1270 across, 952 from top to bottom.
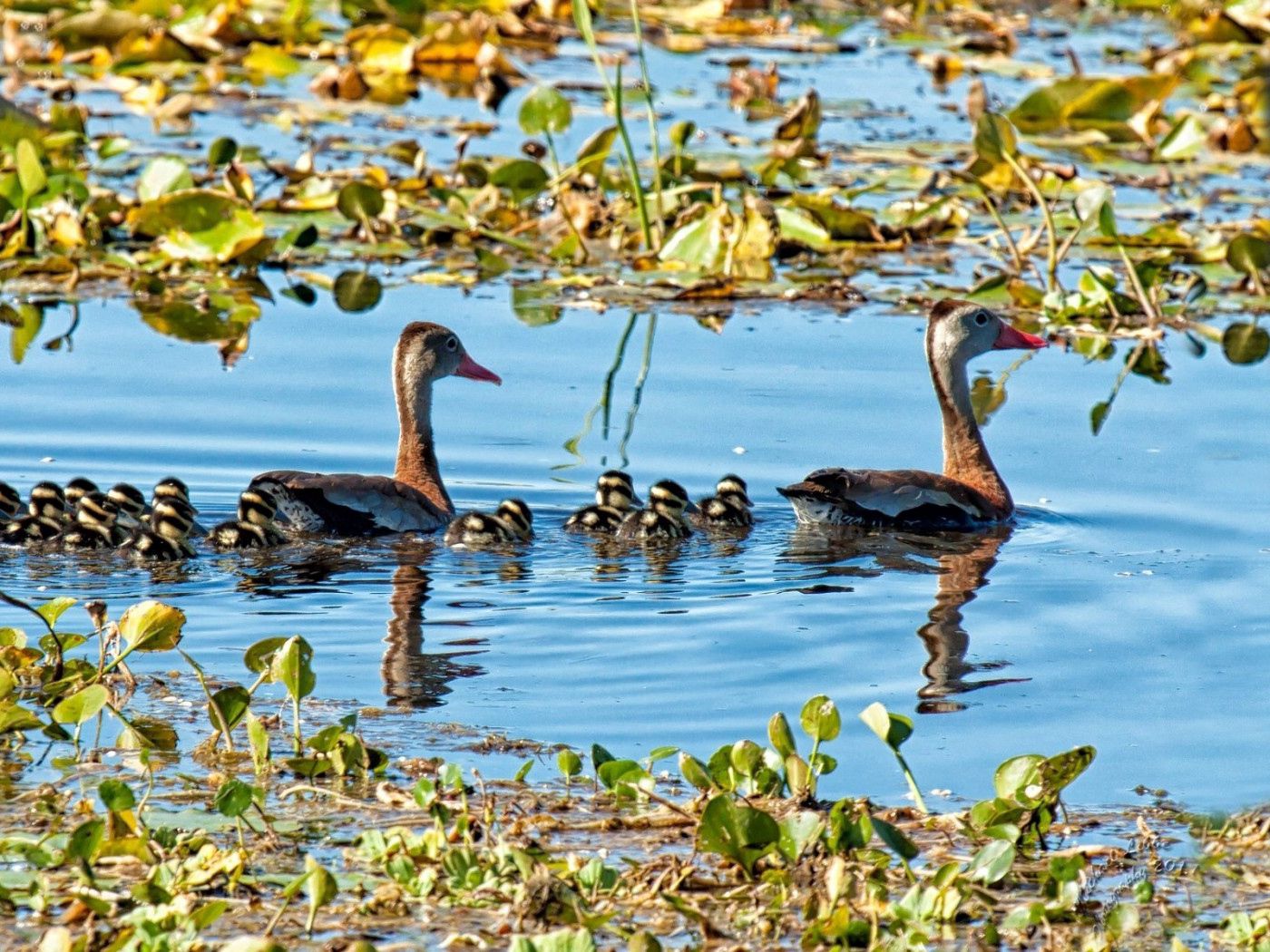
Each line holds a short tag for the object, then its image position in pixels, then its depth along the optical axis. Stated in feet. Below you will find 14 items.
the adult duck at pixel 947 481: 65.05
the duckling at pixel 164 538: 61.00
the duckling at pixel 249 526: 62.64
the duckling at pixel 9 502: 63.67
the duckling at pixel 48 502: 62.34
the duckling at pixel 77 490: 63.72
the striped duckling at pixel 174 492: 63.57
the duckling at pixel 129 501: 63.77
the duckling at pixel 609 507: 64.95
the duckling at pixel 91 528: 61.26
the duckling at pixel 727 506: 65.46
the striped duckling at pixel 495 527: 63.62
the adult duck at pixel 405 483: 63.21
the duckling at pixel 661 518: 64.34
